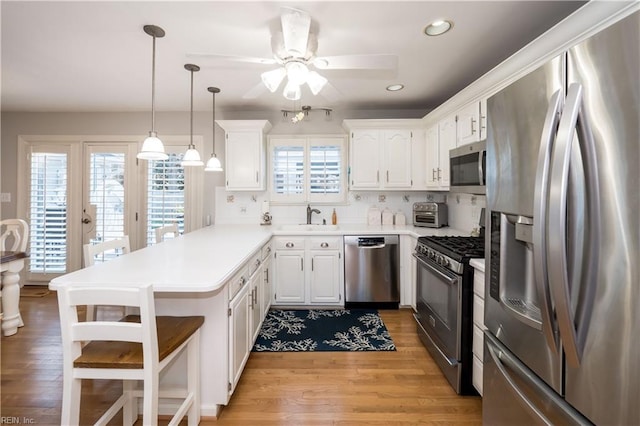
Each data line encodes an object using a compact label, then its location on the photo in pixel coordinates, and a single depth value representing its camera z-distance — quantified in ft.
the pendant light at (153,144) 6.70
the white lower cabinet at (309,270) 11.23
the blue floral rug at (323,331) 8.54
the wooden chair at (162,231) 9.26
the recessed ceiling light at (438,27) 6.56
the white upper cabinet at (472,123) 7.89
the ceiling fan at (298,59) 5.75
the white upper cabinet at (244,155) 12.21
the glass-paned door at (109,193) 13.67
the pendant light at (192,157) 8.84
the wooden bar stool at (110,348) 4.07
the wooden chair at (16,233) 9.64
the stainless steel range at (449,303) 6.48
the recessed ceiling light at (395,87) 10.43
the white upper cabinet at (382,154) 12.24
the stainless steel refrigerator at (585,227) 2.48
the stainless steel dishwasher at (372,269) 11.12
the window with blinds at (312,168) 13.30
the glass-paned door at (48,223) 13.70
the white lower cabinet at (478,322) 6.07
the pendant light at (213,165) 9.92
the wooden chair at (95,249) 6.42
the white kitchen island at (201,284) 4.82
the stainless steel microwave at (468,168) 7.33
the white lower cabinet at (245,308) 5.98
